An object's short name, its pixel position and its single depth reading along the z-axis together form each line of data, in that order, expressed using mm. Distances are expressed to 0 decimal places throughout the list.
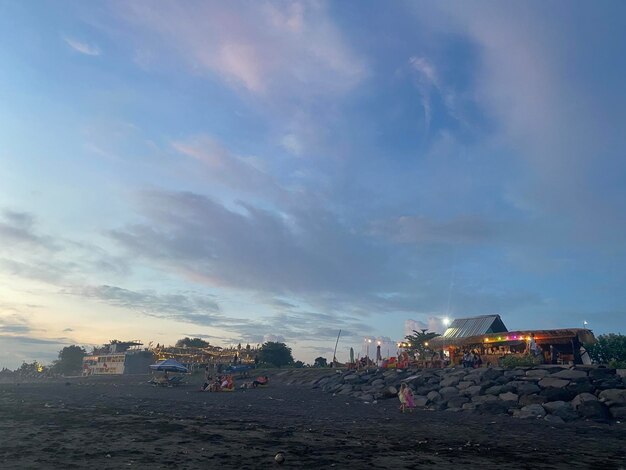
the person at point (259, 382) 39219
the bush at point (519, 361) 27391
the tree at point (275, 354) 67375
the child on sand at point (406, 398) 21891
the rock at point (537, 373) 24064
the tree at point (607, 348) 33266
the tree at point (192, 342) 102394
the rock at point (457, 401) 22466
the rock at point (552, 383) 21488
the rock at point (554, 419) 17656
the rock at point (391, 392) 27453
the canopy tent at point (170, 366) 44281
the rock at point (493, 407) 20359
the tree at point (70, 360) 108875
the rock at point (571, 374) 22188
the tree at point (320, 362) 61059
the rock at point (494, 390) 22891
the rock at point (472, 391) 23656
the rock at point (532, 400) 20266
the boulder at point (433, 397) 24156
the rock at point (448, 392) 24062
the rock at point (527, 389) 21672
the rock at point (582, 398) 18750
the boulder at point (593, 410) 17766
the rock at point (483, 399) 21875
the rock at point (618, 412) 17697
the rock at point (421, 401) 23903
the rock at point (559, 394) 20344
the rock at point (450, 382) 26534
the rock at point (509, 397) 21327
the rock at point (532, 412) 18734
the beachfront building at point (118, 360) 79812
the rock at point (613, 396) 18595
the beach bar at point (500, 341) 32312
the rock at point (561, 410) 18095
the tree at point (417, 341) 62625
